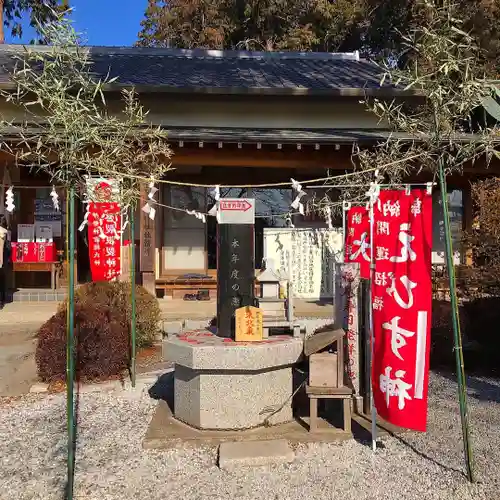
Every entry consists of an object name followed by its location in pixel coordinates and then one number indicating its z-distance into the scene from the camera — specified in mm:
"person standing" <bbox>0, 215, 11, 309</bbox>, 10151
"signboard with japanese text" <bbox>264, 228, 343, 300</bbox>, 8219
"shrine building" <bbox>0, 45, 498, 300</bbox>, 10883
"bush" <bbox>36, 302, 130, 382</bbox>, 6035
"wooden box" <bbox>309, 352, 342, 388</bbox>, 4467
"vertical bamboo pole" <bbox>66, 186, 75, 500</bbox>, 3305
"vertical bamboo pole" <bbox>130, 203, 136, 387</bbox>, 5777
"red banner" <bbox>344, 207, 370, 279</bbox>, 5266
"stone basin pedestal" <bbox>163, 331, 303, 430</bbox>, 4395
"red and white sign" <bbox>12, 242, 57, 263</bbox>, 10852
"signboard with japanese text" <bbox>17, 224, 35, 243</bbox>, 11070
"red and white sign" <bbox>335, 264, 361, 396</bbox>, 4832
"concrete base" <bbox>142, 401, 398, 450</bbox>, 4246
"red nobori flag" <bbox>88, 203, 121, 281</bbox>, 7234
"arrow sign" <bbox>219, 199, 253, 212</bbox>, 4824
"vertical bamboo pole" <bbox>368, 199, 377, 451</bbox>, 4055
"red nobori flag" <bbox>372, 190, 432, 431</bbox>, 3830
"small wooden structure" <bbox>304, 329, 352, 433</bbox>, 4422
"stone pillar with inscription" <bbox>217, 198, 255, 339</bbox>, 4879
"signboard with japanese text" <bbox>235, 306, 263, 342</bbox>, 4598
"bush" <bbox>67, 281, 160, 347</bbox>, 6766
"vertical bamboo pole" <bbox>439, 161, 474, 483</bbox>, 3508
